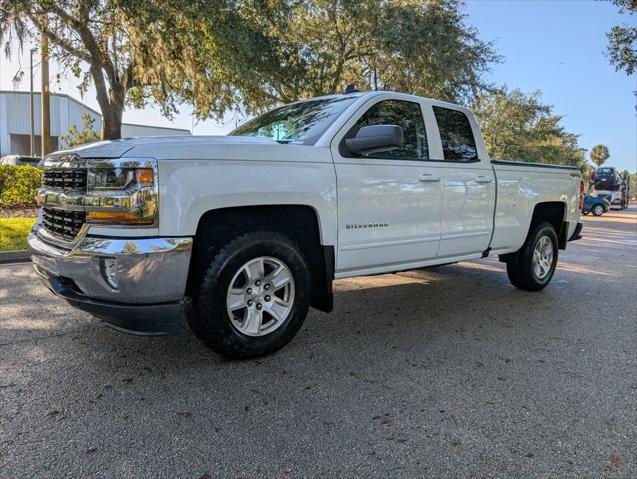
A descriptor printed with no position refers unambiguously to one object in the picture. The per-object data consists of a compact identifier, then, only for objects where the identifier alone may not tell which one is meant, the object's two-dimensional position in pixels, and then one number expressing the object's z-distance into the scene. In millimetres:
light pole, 12848
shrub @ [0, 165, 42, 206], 12622
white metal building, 49431
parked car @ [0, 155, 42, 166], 24891
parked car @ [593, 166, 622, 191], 34375
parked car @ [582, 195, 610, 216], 27766
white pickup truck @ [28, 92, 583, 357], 2965
